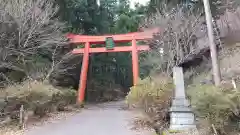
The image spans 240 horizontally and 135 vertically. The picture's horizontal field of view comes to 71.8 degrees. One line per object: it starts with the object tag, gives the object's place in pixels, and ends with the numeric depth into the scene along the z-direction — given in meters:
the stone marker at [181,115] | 4.88
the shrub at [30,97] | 5.66
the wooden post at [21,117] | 5.58
